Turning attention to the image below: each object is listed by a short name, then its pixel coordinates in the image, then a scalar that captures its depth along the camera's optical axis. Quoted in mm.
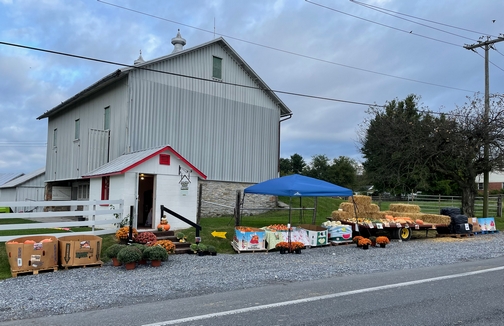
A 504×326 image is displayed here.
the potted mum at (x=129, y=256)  9258
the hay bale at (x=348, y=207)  17786
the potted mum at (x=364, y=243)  13123
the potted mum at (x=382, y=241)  13439
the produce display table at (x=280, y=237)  12602
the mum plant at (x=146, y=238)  11172
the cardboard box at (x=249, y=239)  12250
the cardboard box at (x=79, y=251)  9445
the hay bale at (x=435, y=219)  16766
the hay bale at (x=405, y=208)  18438
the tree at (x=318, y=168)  72938
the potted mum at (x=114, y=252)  9680
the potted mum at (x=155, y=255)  9594
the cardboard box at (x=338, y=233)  14164
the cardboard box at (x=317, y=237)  13445
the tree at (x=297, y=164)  78375
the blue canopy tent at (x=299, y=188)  12734
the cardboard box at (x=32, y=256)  8844
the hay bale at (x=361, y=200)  18578
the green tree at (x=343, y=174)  65938
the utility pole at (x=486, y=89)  20883
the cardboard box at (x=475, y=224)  17841
